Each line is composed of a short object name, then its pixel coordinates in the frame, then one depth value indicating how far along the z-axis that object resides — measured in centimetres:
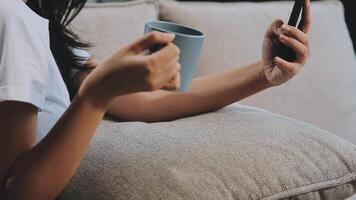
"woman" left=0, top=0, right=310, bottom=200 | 111
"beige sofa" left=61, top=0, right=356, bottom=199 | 126
